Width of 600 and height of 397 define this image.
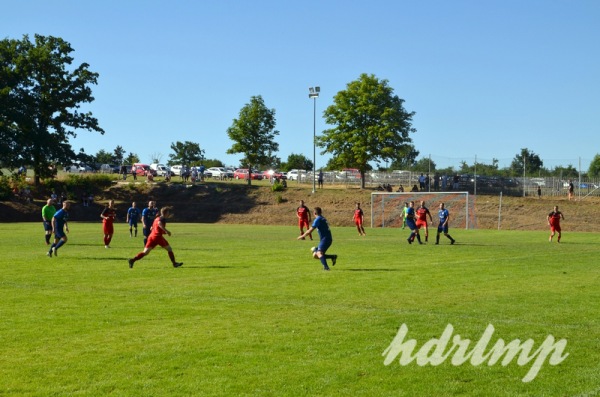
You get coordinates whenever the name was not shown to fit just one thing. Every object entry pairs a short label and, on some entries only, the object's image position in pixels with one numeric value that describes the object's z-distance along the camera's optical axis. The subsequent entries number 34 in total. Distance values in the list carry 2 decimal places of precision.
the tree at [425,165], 70.18
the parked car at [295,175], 87.94
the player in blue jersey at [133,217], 39.41
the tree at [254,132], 84.88
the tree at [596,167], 81.14
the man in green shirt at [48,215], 29.73
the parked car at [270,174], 103.97
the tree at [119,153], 149.00
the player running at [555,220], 35.78
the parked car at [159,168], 105.43
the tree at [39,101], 73.50
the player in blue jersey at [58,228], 25.48
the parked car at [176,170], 105.81
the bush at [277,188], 77.06
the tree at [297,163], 132.88
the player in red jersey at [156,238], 21.39
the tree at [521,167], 68.44
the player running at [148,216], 32.16
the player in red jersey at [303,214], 39.22
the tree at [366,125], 78.56
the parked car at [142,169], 100.95
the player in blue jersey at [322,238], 20.97
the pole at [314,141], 71.74
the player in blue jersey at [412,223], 32.91
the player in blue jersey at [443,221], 32.56
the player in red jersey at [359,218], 42.44
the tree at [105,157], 152.88
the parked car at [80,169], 104.70
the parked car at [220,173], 102.25
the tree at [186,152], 151.62
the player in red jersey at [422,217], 34.44
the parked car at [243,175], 106.62
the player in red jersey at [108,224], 29.89
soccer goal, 59.66
